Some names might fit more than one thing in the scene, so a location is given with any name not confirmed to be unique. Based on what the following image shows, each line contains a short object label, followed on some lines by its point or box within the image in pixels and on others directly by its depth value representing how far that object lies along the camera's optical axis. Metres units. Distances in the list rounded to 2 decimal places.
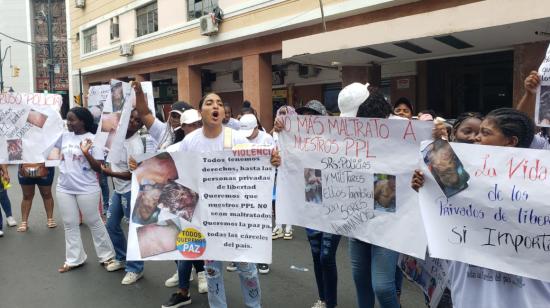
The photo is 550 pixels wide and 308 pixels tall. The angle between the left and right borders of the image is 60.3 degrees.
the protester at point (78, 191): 5.12
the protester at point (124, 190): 4.72
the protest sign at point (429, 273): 2.93
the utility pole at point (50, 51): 24.15
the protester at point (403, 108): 5.90
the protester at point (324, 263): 3.63
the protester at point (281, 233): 6.44
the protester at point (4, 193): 7.27
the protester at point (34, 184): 7.04
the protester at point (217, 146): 3.49
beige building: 7.96
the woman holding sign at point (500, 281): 2.23
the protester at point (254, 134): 5.16
